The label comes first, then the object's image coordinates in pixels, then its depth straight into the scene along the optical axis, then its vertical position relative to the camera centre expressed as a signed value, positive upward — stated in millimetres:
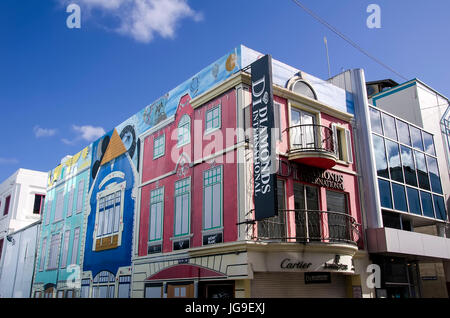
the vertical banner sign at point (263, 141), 12211 +4940
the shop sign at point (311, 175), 14531 +4634
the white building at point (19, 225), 29734 +6468
